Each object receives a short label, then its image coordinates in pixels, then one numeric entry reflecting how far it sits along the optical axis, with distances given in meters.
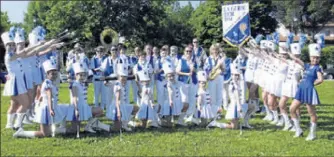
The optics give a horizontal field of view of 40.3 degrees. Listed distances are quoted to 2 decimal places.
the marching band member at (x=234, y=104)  10.02
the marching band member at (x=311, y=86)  8.74
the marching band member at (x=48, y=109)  8.98
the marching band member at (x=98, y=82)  12.68
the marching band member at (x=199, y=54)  12.93
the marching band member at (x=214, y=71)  12.27
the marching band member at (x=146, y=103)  10.05
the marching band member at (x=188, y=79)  11.70
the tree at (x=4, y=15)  39.38
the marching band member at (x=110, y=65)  12.13
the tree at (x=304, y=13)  29.99
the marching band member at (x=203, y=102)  10.38
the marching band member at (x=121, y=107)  9.70
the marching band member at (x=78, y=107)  9.31
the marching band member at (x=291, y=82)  9.85
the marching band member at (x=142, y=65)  10.79
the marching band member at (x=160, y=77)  11.79
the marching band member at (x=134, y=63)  12.36
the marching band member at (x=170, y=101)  10.44
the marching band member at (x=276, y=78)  10.42
